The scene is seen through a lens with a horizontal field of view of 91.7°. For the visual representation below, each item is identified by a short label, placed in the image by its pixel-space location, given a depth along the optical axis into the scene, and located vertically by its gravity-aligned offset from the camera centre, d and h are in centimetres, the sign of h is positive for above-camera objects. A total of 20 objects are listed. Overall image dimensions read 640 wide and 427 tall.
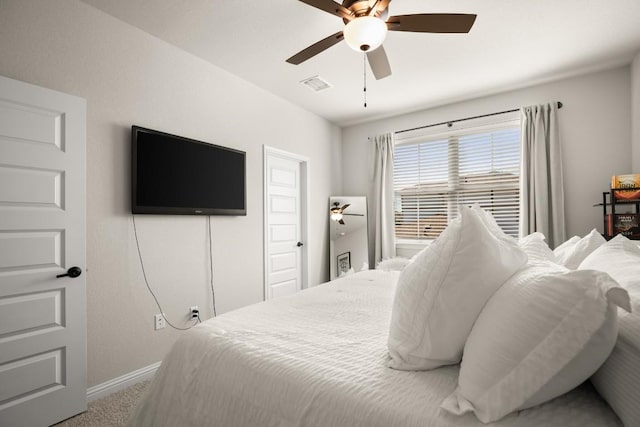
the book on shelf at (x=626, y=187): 262 +22
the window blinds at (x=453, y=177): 382 +50
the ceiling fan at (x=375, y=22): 171 +111
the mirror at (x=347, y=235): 451 -27
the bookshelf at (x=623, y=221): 259 -8
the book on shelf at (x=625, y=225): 259 -11
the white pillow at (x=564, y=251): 169 -23
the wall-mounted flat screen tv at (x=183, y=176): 242 +38
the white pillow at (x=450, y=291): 90 -22
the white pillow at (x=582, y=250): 157 -19
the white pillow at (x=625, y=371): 64 -35
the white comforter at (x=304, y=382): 78 -50
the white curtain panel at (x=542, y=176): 334 +41
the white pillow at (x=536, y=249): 128 -16
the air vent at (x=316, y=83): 336 +150
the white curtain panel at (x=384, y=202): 447 +20
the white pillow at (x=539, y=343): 65 -30
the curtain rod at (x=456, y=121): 363 +122
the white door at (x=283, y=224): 372 -8
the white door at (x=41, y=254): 175 -20
